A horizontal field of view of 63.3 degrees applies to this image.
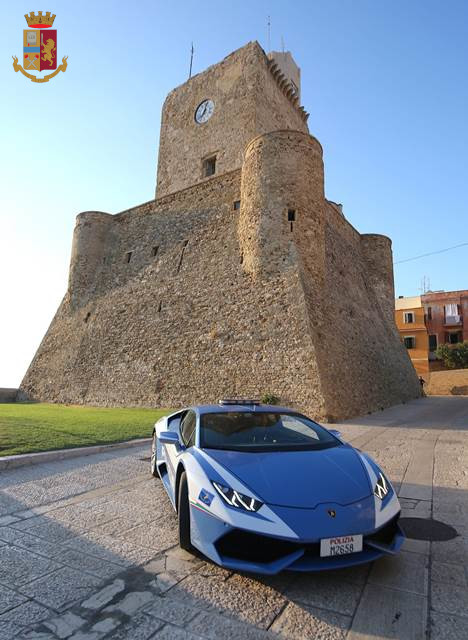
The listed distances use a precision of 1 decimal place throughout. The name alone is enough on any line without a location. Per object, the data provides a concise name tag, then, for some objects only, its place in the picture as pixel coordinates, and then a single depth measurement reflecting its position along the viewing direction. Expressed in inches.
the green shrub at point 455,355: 1395.2
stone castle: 520.4
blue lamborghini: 89.8
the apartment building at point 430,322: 1466.5
